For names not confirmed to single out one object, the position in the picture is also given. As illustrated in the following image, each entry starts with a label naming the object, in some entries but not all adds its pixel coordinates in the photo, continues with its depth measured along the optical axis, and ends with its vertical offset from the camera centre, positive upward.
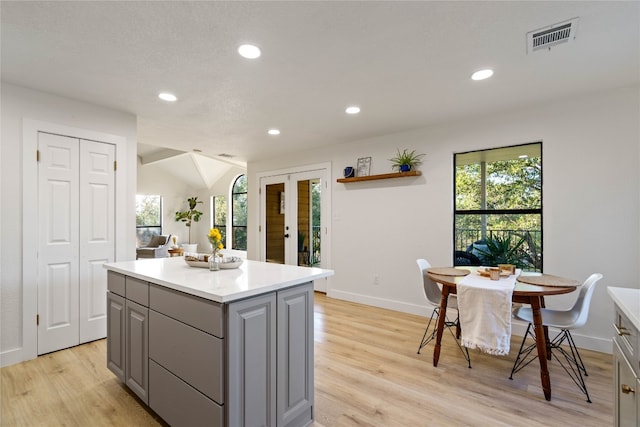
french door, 4.97 -0.10
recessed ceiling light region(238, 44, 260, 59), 2.06 +1.08
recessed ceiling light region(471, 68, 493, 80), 2.41 +1.09
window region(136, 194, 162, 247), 9.07 -0.17
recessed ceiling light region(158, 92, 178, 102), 2.83 +1.06
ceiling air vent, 1.83 +1.09
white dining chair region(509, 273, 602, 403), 2.22 -0.80
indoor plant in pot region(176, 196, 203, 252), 9.50 -0.05
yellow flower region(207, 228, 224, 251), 2.09 -0.18
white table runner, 2.21 -0.73
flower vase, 2.07 -0.34
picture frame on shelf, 4.40 +0.66
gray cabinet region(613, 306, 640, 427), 1.16 -0.65
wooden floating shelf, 3.87 +0.48
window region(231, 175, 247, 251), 8.60 -0.05
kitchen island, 1.45 -0.69
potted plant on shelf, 3.91 +0.66
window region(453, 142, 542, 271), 3.25 +0.08
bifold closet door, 2.75 -0.23
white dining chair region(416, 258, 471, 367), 2.91 -0.80
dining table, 2.15 -0.55
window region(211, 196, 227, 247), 9.12 -0.02
